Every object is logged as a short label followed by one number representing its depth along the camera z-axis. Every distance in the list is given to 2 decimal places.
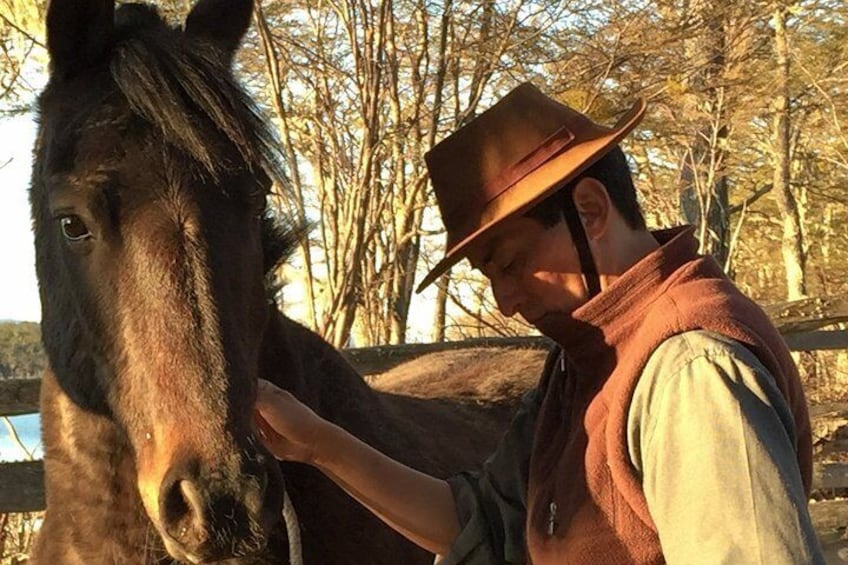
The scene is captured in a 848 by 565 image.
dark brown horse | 1.85
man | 1.31
